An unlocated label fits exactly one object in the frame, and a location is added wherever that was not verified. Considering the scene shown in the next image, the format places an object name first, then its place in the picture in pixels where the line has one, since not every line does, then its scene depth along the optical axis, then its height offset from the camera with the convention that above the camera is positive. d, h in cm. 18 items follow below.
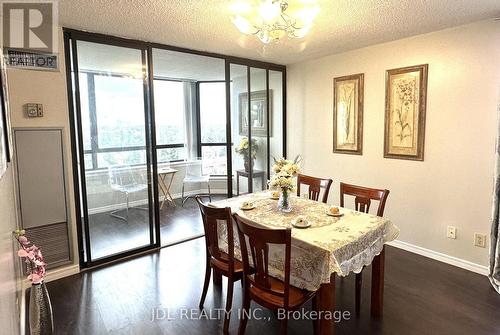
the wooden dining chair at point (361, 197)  249 -52
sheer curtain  273 -92
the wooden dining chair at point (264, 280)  181 -93
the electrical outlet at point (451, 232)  325 -102
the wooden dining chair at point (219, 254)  218 -89
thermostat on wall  280 +30
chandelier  218 +90
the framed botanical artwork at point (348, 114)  402 +32
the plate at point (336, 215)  247 -62
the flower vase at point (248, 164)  496 -40
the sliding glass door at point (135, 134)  321 +8
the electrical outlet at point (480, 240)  304 -103
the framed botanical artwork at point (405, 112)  339 +29
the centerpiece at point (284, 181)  257 -35
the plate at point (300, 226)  221 -63
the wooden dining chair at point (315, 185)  312 -49
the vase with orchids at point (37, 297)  193 -102
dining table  192 -72
